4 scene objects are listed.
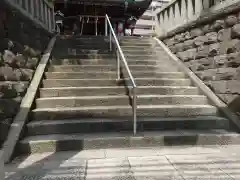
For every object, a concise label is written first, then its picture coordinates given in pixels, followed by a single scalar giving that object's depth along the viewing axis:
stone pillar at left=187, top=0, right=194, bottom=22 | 4.66
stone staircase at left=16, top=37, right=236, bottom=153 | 3.04
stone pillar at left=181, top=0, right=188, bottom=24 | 4.88
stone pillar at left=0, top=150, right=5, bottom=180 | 1.80
